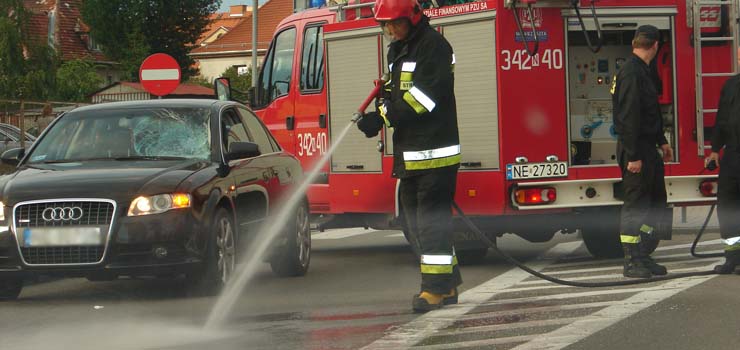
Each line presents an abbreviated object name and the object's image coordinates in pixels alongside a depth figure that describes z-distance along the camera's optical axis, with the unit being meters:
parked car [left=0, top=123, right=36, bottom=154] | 28.69
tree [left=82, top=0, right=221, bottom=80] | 70.38
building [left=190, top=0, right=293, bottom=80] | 100.06
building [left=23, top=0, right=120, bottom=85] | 86.31
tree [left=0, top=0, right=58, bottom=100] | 52.34
